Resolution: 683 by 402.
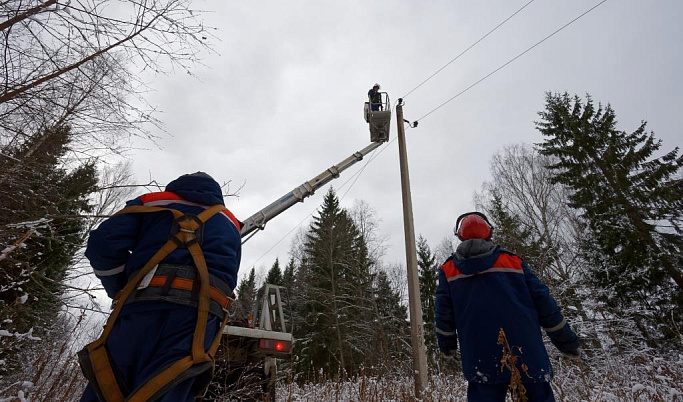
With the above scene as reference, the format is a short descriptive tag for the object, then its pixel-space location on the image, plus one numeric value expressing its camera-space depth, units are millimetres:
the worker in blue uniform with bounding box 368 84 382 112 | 10227
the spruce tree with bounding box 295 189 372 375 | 17562
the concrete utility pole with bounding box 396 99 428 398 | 5613
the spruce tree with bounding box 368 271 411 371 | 17359
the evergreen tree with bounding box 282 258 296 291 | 26364
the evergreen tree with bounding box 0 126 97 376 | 3256
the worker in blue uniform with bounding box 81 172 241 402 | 1576
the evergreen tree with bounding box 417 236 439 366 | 20422
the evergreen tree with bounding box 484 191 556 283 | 10117
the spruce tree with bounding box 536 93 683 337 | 10211
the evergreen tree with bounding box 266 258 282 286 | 27453
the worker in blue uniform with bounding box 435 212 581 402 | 2248
